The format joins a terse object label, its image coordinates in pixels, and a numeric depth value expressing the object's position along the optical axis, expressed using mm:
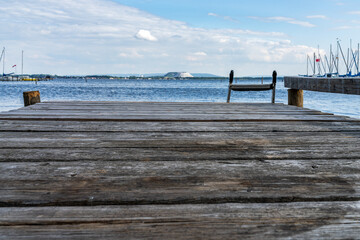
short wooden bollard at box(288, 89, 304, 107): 6371
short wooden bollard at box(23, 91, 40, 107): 6452
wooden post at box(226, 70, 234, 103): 7209
